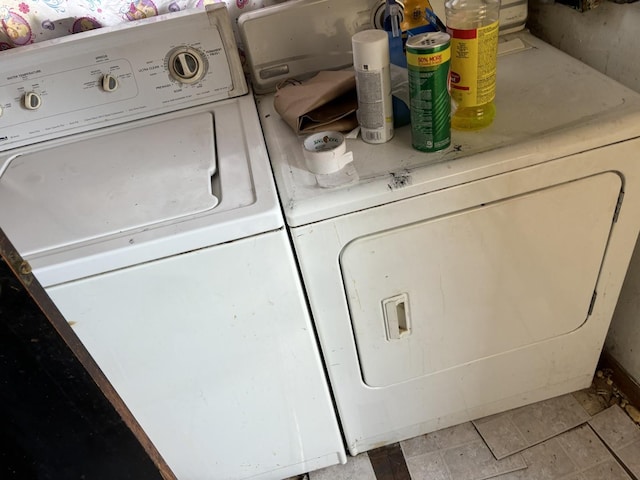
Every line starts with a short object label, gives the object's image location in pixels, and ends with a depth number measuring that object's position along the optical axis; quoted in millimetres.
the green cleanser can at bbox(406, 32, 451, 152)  884
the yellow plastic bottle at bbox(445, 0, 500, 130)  945
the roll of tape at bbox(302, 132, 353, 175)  948
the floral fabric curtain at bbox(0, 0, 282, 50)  1284
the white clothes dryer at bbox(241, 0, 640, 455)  943
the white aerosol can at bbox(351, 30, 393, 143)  932
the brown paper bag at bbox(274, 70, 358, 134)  1081
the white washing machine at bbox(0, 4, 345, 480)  896
